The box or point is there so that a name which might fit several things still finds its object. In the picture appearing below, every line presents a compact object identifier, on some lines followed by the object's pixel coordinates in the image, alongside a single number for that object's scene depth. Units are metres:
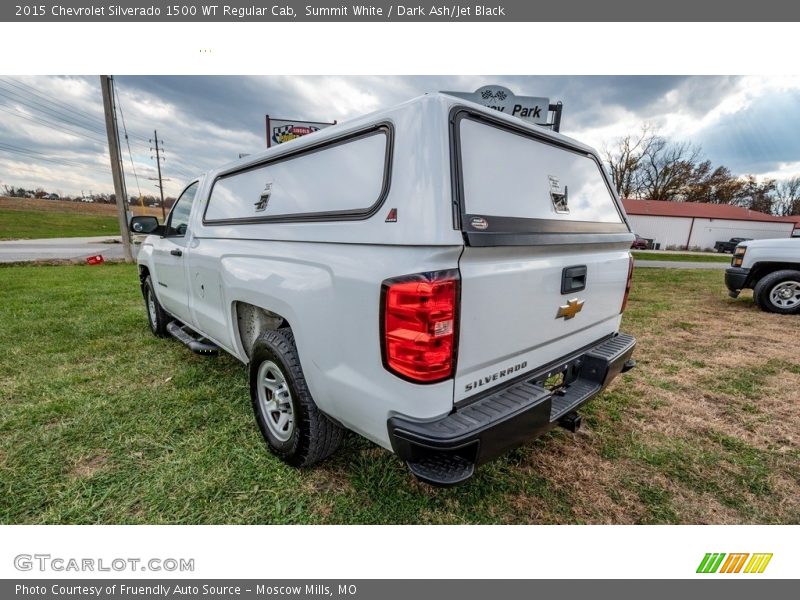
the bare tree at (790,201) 56.22
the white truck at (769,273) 6.12
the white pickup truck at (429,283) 1.55
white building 38.66
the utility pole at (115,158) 12.69
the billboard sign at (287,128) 14.72
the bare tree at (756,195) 48.02
